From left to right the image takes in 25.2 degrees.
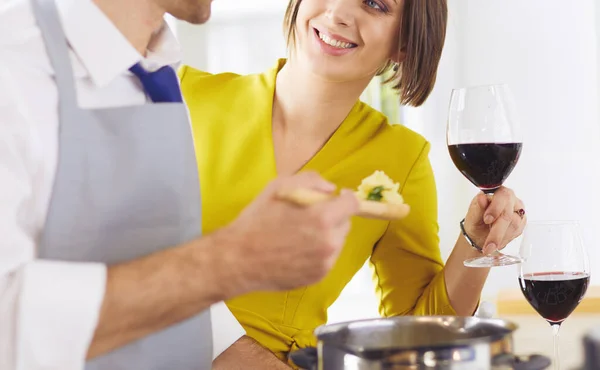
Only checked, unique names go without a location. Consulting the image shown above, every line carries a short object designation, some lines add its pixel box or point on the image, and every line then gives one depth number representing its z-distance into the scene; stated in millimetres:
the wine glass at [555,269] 1440
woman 1823
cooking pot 1144
